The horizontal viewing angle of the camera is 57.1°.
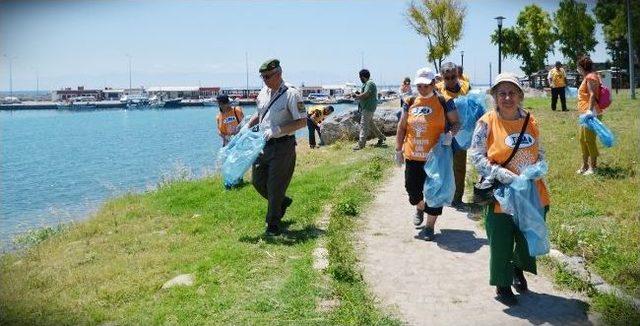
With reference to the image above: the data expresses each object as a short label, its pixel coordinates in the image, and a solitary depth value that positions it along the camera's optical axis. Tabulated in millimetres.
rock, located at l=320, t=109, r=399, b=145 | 18062
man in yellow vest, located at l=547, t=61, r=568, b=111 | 18953
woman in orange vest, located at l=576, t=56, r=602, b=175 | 9281
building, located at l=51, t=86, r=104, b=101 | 150625
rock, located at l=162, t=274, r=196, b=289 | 5910
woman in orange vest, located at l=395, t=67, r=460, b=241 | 6773
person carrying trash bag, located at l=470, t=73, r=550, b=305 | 4836
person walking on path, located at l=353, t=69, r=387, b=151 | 14328
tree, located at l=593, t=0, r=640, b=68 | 29491
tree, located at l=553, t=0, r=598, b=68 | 44500
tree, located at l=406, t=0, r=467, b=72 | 38062
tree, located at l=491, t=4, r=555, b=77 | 50312
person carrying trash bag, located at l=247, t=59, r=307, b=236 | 7027
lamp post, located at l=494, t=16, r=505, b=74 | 26962
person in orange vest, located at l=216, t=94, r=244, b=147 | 12273
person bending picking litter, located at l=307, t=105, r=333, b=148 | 18469
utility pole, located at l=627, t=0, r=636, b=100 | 24109
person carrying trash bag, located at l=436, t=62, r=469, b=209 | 7684
